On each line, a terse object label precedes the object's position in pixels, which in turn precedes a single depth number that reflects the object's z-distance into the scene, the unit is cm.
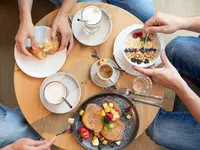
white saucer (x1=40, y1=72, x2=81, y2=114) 120
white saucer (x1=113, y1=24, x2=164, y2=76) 121
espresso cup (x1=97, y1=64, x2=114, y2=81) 117
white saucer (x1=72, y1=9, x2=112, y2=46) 122
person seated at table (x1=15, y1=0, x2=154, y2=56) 117
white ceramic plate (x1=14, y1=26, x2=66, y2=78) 120
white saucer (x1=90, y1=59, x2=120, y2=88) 120
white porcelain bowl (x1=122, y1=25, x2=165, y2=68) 120
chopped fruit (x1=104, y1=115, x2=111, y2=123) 117
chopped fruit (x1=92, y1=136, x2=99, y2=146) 119
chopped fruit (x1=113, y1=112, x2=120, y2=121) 117
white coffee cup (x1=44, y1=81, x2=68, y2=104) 117
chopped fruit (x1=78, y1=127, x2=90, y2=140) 119
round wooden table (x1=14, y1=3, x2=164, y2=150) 121
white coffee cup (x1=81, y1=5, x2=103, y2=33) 119
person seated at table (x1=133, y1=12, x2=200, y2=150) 114
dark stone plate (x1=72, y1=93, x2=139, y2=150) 119
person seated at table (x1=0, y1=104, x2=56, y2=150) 131
